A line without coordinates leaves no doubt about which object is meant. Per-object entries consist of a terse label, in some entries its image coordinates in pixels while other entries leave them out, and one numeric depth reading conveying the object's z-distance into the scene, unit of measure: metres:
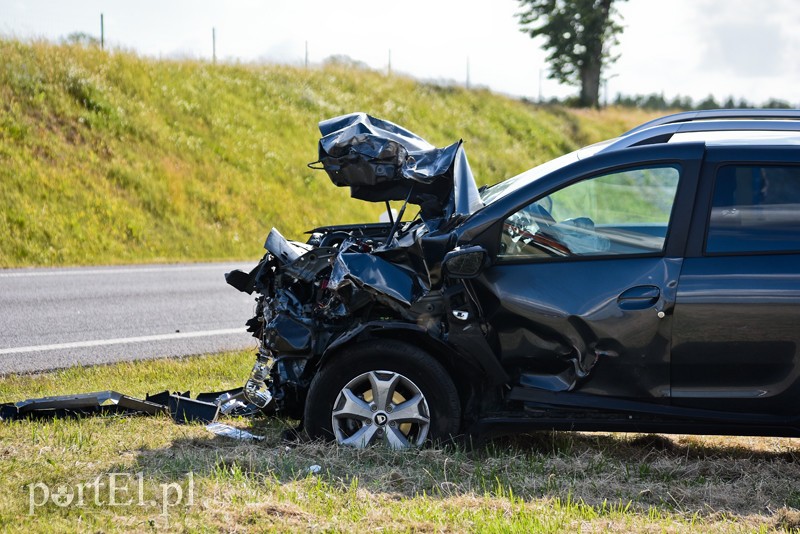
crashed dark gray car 9.29
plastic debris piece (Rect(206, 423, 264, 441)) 10.70
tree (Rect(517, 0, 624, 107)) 90.12
